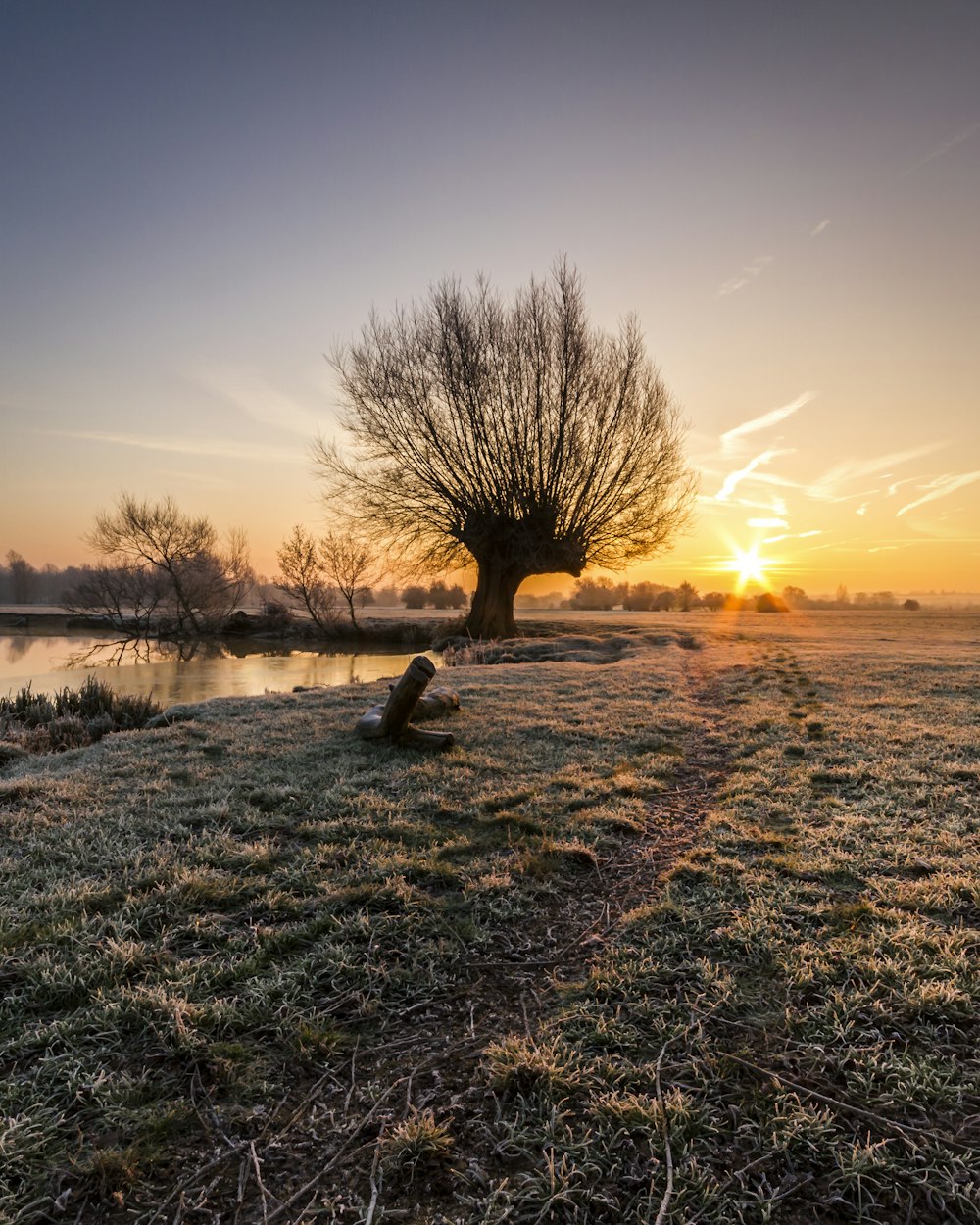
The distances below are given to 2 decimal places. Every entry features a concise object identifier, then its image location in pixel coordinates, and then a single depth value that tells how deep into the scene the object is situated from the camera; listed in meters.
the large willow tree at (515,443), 20.56
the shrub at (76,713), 9.09
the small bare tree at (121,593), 31.27
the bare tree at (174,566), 34.56
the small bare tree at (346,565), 34.28
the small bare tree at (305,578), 34.66
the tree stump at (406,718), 7.53
